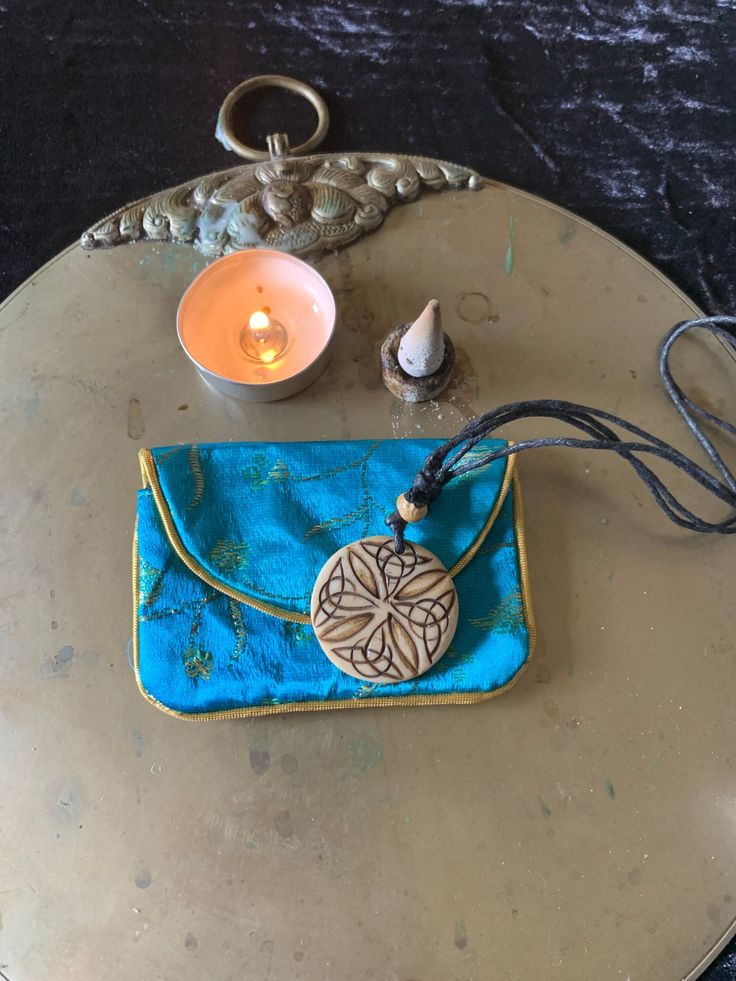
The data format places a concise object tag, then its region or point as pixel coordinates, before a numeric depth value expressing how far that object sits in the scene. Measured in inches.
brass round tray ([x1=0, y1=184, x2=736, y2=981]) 7.4
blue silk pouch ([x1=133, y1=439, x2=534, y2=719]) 7.7
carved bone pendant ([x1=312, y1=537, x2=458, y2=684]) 7.5
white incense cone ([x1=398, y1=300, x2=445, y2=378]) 7.7
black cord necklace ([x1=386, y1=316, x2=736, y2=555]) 7.3
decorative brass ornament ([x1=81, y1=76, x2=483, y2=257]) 9.1
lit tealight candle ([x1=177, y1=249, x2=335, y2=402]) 8.6
